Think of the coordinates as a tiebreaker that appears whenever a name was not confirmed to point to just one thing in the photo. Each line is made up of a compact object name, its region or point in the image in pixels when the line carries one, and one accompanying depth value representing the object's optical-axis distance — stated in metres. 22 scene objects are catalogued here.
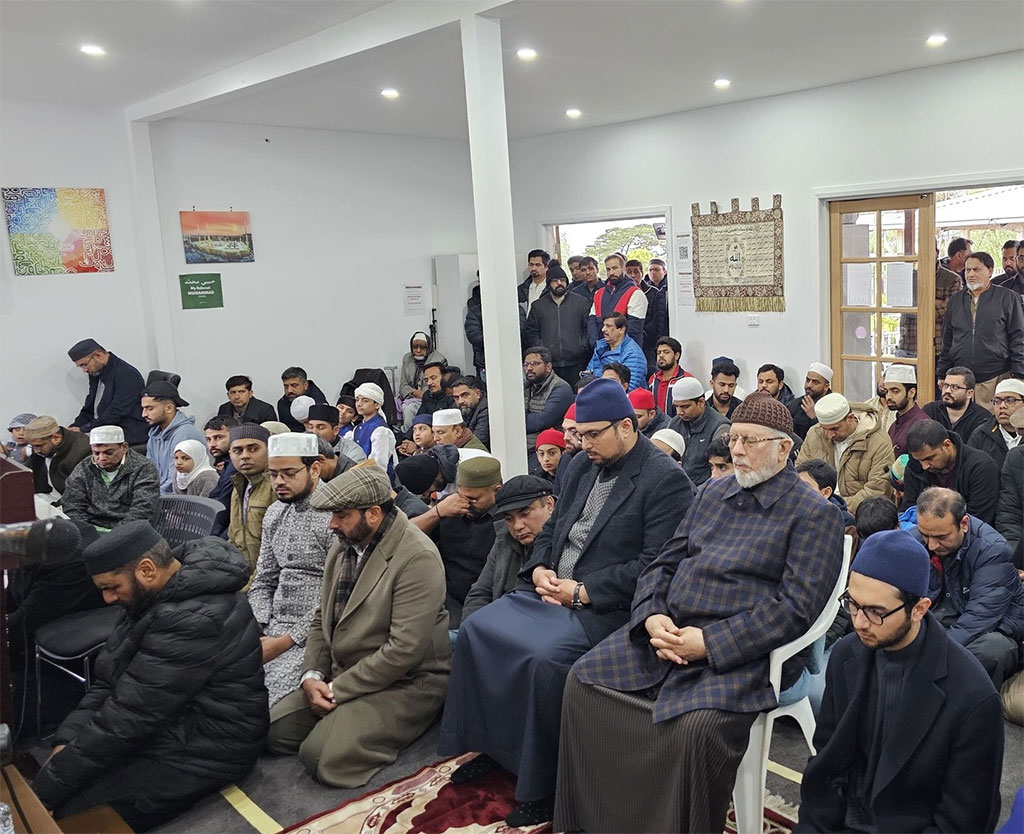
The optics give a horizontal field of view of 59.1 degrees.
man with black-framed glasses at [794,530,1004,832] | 2.07
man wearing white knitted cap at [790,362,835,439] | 6.19
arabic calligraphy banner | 7.58
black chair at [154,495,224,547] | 4.07
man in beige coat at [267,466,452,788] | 3.11
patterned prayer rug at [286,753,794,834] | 2.77
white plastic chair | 2.49
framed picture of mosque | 7.61
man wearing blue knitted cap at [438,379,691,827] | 2.87
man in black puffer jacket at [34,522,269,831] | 2.74
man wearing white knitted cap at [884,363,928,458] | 5.15
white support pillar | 4.46
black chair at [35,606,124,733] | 3.52
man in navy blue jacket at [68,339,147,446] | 6.84
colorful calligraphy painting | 6.76
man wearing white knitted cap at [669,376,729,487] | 5.12
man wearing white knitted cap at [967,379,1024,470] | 4.43
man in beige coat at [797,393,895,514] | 4.76
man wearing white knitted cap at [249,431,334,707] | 3.60
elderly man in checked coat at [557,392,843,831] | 2.38
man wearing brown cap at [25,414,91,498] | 5.56
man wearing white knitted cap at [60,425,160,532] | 4.46
